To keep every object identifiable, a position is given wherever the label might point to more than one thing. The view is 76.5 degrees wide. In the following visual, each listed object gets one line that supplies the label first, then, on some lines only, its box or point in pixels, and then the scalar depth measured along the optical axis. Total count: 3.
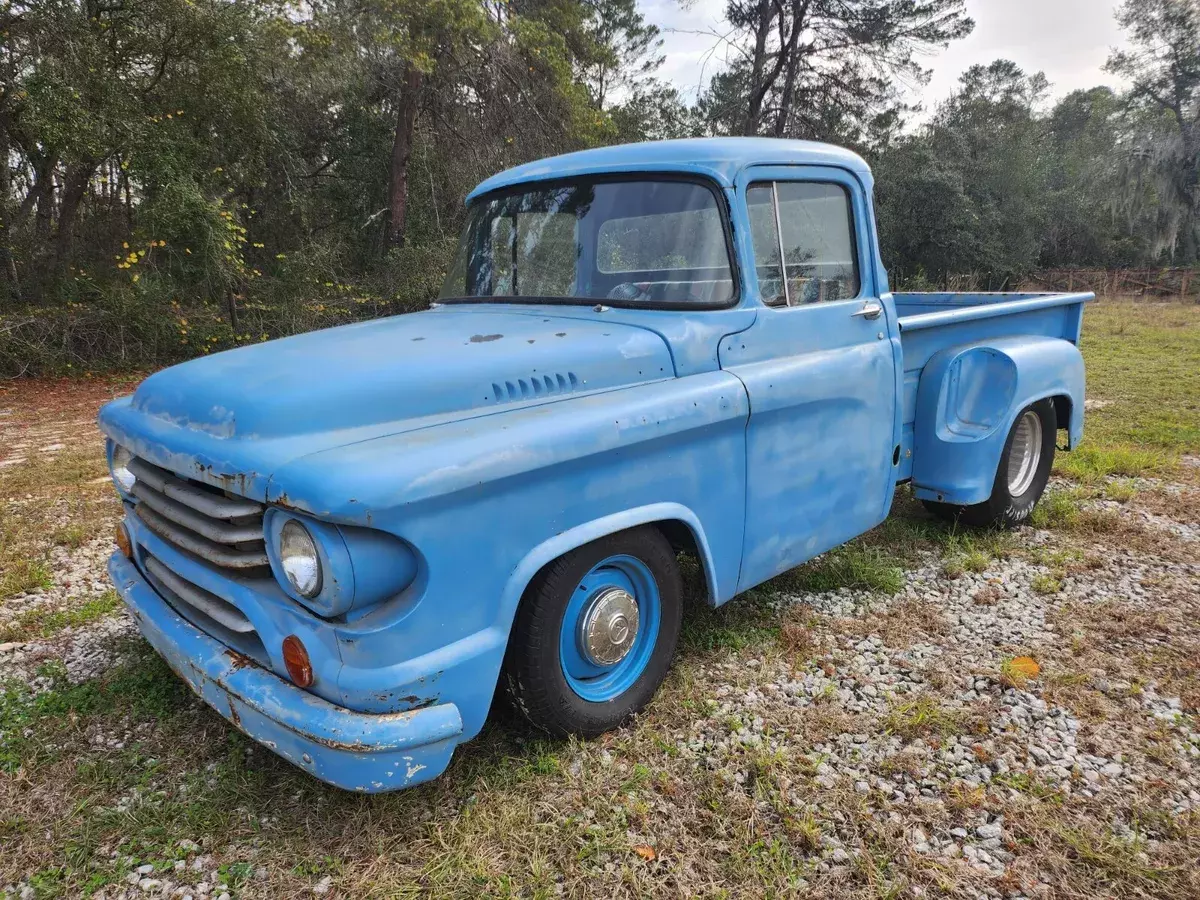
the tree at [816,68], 17.84
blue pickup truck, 1.95
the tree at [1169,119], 26.14
